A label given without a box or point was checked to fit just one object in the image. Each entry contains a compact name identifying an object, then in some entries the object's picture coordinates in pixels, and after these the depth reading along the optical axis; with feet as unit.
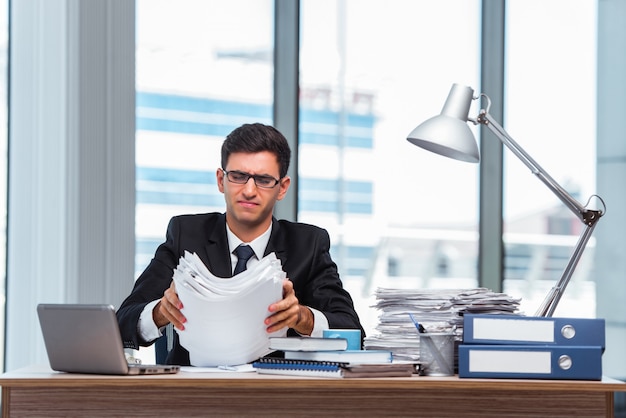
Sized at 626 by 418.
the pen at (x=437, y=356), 11.15
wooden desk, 10.72
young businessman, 12.94
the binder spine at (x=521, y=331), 11.03
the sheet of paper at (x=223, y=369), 11.19
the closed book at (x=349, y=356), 11.03
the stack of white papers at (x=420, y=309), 11.63
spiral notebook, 10.81
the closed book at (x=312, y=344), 11.10
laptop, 10.72
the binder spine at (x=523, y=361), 10.93
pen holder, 11.15
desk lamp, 12.60
